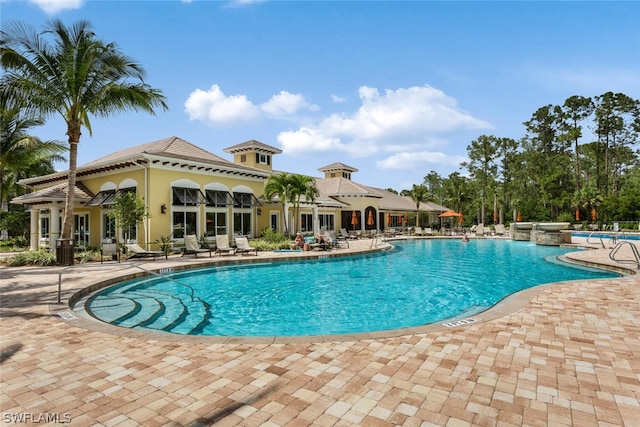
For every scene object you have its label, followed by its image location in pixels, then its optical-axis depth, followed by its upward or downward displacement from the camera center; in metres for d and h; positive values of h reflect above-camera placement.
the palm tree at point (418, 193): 39.25 +3.06
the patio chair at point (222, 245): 17.07 -1.13
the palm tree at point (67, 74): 13.34 +6.28
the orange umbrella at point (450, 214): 35.29 +0.47
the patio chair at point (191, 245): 16.66 -1.06
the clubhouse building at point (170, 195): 17.89 +1.67
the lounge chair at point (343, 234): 26.44 -1.05
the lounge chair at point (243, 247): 17.52 -1.28
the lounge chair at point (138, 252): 15.27 -1.25
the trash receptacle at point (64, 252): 13.80 -1.05
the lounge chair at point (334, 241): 21.39 -1.30
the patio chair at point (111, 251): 14.96 -1.14
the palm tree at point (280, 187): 22.17 +2.28
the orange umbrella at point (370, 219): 35.56 +0.12
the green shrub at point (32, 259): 14.05 -1.36
